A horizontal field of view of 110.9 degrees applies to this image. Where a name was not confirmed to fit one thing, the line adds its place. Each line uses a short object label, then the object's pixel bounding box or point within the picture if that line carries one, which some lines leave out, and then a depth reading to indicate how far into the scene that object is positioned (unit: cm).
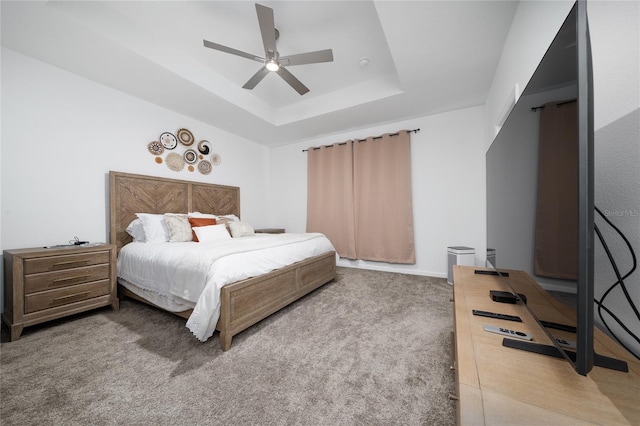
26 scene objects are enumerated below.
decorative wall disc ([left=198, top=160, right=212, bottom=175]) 372
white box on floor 293
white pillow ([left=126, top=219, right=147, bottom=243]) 274
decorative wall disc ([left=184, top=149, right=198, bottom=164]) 351
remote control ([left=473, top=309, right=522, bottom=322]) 90
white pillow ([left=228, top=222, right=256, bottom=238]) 319
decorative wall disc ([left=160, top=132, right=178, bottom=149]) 324
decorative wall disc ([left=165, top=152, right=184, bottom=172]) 332
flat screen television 51
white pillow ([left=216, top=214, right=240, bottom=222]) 358
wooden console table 47
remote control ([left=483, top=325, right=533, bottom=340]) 77
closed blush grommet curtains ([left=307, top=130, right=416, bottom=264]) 360
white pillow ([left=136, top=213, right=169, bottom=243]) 269
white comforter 162
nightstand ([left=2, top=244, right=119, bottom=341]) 183
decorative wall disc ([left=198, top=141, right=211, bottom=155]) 372
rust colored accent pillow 288
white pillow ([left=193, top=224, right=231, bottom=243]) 277
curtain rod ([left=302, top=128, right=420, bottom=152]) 358
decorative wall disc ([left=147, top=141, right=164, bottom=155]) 312
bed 174
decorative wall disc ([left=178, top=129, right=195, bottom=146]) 344
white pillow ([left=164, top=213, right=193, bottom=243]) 274
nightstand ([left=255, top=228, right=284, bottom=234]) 434
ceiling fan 168
